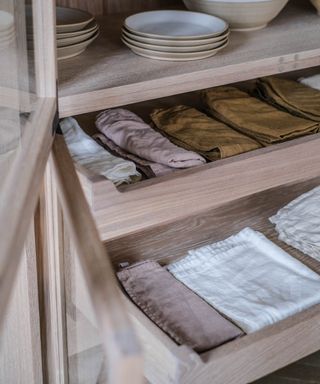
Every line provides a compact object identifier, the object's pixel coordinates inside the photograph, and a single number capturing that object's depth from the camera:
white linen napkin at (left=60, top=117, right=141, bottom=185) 1.15
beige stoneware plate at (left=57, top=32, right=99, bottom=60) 1.16
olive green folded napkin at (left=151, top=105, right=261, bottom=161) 1.27
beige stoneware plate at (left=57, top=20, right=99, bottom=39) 1.13
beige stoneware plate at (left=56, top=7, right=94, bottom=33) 1.14
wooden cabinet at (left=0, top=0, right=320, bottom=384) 0.97
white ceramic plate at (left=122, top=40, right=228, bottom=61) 1.19
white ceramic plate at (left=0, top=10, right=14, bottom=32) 0.84
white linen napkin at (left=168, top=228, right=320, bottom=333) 1.17
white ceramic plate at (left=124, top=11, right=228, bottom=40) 1.28
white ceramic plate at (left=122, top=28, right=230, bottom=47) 1.17
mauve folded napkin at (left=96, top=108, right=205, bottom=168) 1.21
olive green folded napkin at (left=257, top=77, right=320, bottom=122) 1.45
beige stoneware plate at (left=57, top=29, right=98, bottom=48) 1.14
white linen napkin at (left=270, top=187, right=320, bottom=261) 1.37
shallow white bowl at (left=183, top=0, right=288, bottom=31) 1.33
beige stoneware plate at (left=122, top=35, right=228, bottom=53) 1.18
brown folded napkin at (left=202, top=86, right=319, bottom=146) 1.34
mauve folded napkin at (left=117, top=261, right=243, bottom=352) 1.10
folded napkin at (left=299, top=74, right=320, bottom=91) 1.61
